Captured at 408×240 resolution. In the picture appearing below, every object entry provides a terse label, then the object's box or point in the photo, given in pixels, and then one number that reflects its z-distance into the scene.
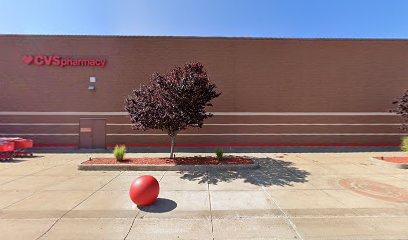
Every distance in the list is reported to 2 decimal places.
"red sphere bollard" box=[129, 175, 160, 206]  6.52
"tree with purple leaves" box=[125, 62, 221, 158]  11.44
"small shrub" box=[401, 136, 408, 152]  12.98
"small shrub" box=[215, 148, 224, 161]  12.32
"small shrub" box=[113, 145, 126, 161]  12.30
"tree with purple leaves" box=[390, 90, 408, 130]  15.36
